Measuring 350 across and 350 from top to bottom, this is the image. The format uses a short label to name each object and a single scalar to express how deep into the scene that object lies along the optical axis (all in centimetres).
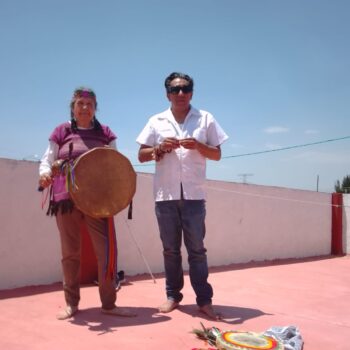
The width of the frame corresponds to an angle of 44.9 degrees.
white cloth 255
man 331
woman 312
